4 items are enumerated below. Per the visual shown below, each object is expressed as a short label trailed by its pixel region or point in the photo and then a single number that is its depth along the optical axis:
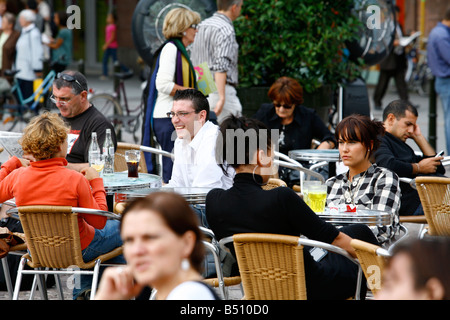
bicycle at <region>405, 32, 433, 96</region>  29.12
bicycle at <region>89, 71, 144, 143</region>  17.92
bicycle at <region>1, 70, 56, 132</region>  18.98
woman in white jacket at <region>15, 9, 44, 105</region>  19.93
